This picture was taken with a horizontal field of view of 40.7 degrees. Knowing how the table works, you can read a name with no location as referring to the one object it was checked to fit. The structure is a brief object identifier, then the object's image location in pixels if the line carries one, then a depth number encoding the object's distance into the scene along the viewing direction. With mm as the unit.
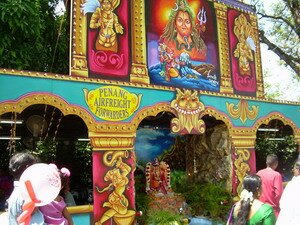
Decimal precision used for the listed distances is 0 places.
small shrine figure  8586
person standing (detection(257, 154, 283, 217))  5914
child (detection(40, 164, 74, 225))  3281
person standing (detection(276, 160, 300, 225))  3164
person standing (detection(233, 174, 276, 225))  3188
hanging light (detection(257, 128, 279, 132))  10784
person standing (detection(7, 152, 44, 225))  3004
